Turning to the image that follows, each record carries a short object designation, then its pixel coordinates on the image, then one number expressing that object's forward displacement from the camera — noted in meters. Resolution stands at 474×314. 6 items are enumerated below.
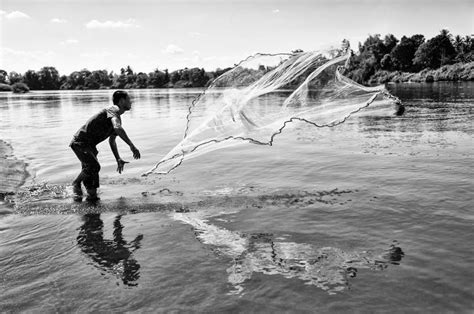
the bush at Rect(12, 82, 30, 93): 139.88
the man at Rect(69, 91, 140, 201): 9.00
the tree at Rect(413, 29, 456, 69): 116.88
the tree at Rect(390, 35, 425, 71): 126.81
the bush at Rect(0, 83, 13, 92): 161.04
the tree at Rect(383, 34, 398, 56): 135.38
